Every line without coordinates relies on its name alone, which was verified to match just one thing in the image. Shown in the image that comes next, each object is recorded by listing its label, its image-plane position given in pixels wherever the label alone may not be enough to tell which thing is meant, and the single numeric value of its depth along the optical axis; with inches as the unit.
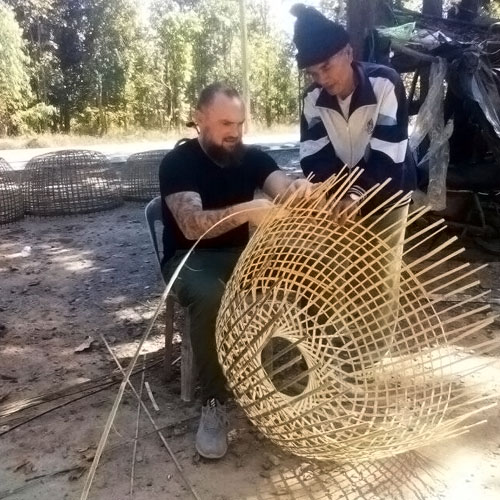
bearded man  85.7
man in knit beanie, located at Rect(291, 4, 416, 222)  89.2
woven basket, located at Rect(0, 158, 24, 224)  239.8
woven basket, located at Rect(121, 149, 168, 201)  279.9
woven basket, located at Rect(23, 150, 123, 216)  255.0
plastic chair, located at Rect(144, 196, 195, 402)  97.7
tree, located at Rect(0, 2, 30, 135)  650.8
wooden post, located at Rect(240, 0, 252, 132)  781.3
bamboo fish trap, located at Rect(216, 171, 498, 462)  70.5
